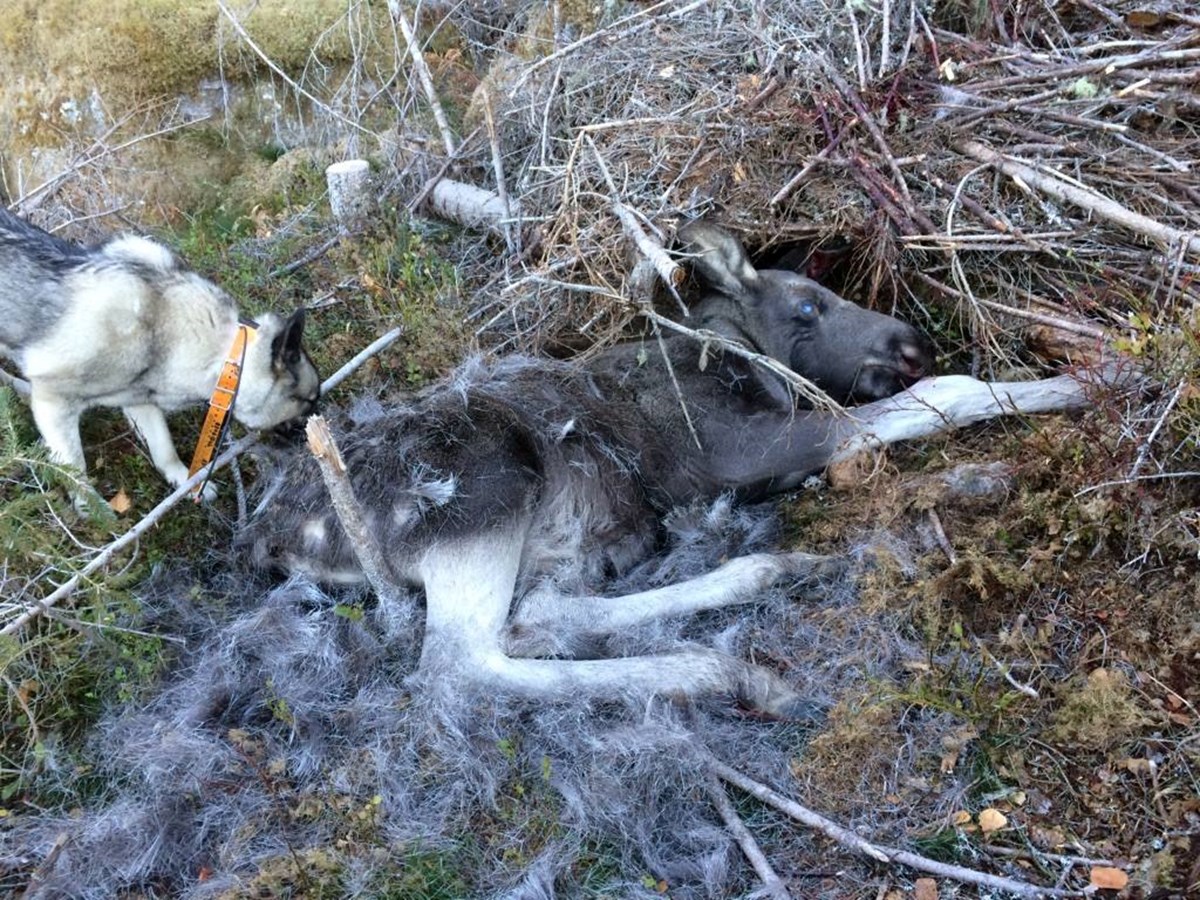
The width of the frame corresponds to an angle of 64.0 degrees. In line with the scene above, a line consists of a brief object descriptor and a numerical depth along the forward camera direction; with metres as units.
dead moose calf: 3.67
